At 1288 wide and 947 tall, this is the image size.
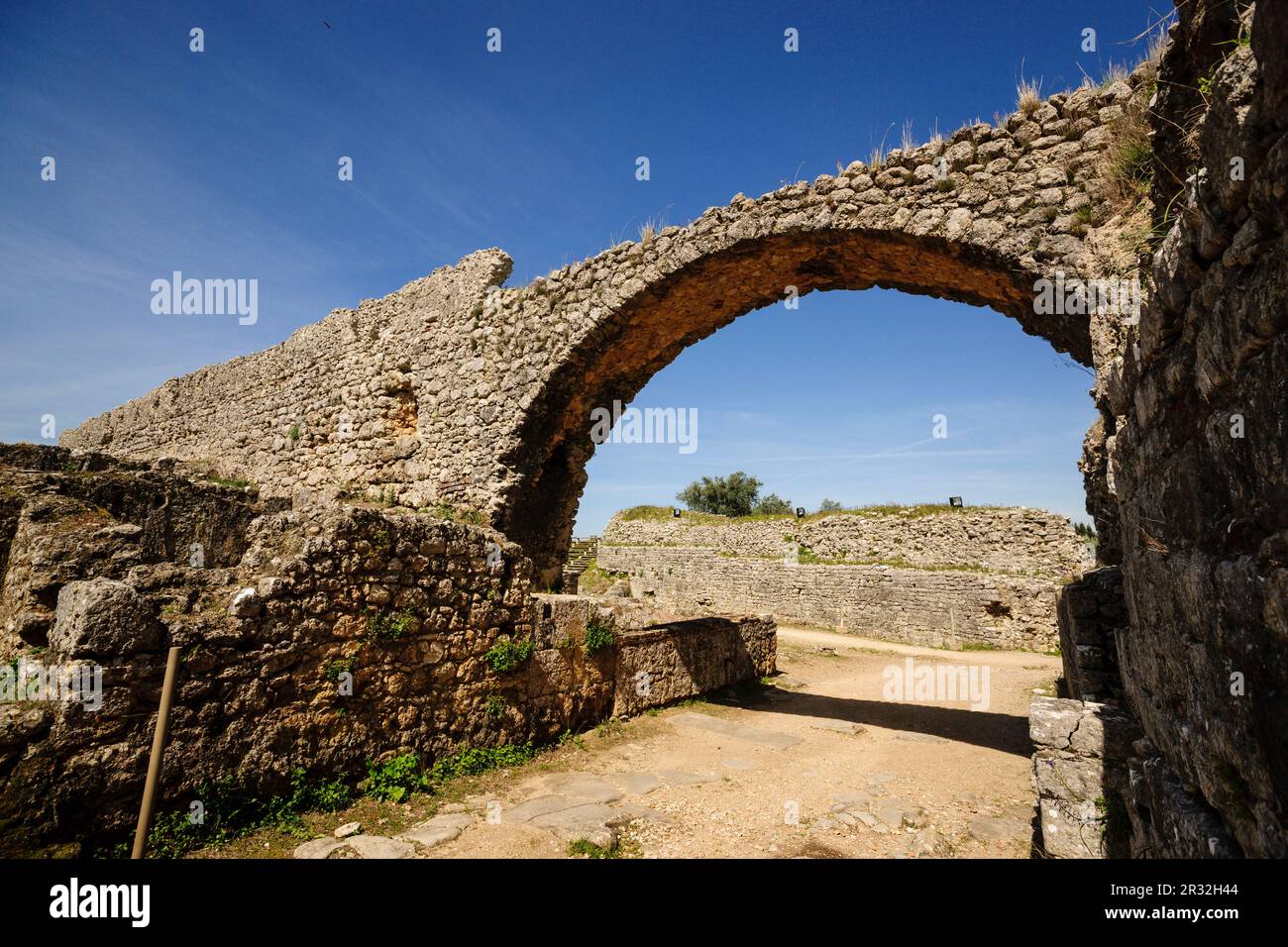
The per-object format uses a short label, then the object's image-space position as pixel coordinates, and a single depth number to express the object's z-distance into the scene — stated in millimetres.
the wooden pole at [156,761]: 2900
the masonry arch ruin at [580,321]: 6469
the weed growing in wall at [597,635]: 7562
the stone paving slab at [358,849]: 4008
